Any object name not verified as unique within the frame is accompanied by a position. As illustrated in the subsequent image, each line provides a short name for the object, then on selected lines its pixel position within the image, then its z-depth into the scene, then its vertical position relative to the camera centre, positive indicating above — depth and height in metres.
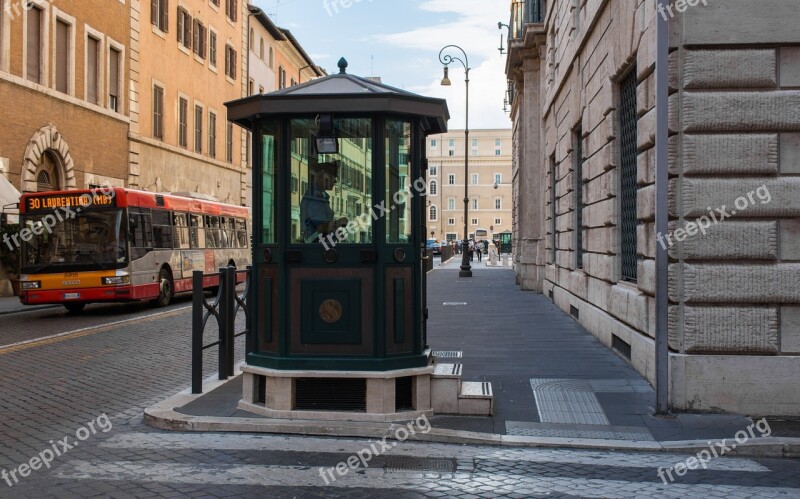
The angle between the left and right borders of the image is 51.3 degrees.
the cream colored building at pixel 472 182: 115.75 +9.46
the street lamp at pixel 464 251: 35.75 -0.08
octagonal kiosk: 7.39 -0.08
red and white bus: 18.05 +0.04
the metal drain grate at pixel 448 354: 11.25 -1.43
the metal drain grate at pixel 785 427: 6.91 -1.52
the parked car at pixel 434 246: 79.94 +0.36
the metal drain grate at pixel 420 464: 6.02 -1.58
